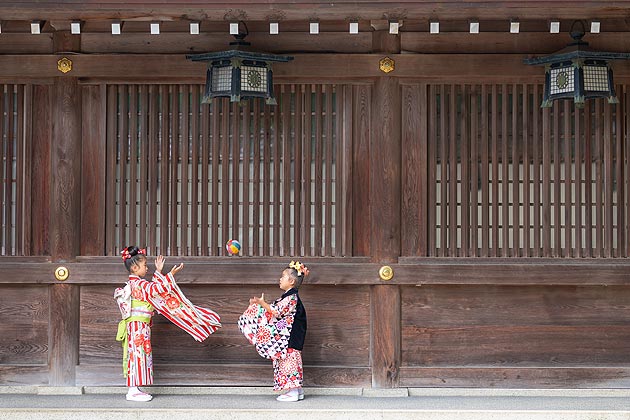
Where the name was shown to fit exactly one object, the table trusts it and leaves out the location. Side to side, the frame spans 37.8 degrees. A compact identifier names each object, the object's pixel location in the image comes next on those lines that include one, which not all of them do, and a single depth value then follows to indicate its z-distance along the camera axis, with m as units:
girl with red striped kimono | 8.31
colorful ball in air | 8.52
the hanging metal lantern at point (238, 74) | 8.23
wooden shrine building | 8.68
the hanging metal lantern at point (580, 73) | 8.16
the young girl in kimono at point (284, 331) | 8.25
